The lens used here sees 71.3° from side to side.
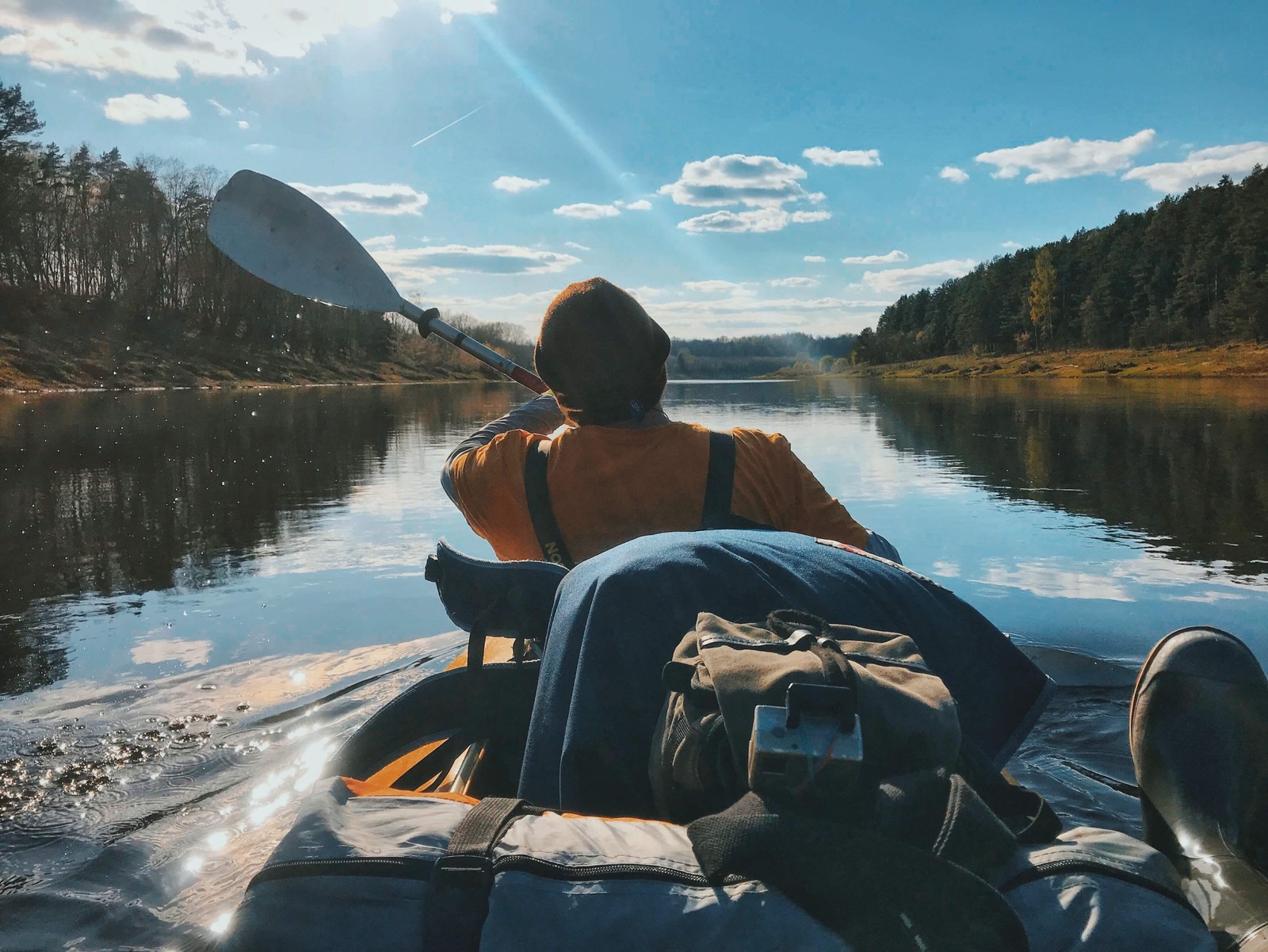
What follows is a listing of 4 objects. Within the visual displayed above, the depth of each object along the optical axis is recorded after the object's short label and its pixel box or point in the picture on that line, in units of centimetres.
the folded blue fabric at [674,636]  151
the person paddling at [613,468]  251
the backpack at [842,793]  103
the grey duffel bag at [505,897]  105
